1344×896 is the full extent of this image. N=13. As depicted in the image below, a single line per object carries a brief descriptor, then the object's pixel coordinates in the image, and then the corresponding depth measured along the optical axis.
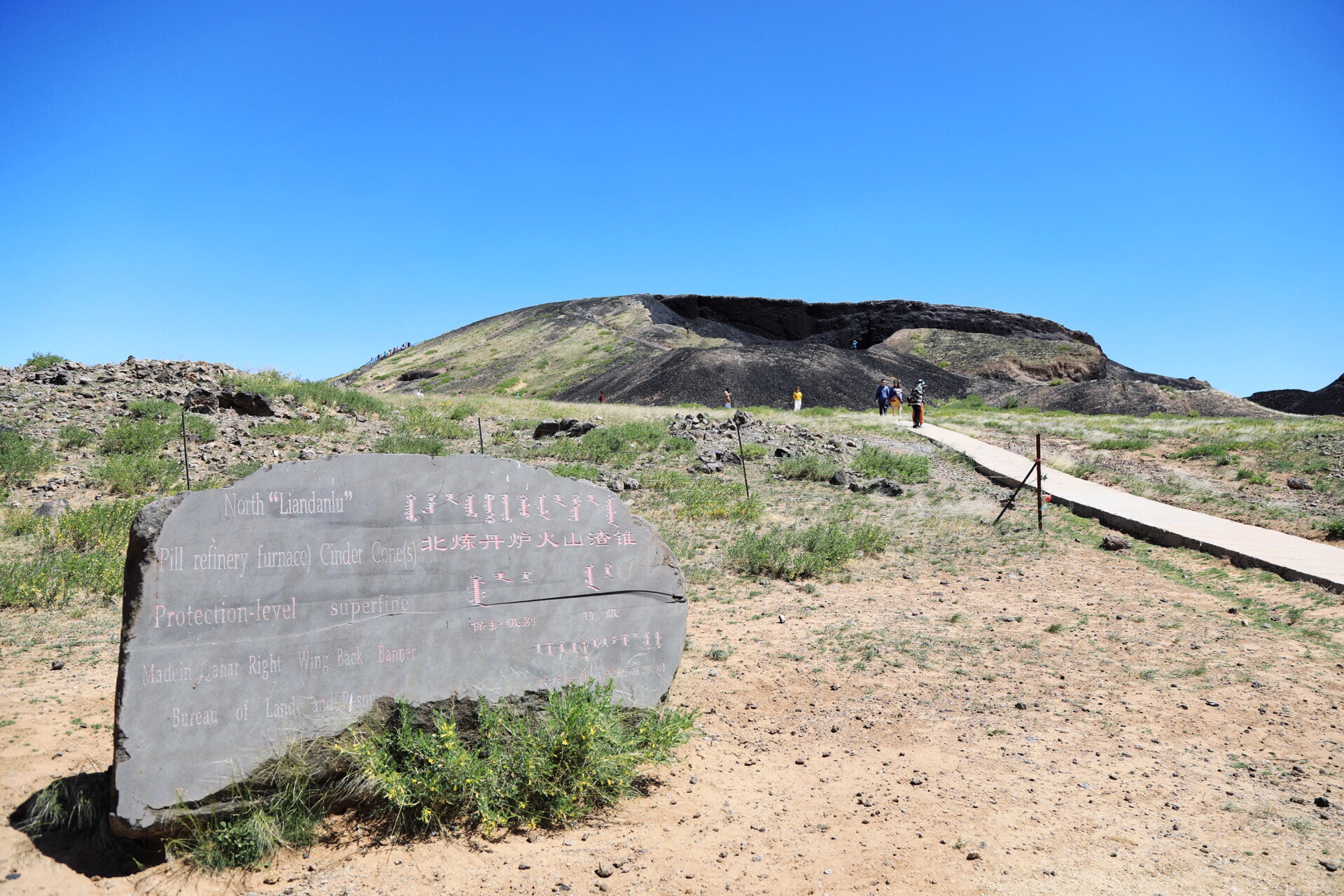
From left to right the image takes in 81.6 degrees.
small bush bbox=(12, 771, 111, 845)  3.65
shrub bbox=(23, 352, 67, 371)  17.28
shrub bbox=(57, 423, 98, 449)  13.18
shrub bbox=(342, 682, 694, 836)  3.77
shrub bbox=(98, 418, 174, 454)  13.23
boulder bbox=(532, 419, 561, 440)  17.81
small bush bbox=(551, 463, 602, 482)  12.81
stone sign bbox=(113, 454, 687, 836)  3.67
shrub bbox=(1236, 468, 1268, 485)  13.79
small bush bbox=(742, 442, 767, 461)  15.64
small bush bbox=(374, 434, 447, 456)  14.01
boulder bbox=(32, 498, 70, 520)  9.99
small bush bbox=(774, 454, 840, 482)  13.85
